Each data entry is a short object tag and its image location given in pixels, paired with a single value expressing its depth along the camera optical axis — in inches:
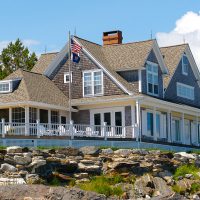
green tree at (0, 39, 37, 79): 2413.9
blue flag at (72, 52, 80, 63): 1527.3
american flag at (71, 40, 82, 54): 1523.1
